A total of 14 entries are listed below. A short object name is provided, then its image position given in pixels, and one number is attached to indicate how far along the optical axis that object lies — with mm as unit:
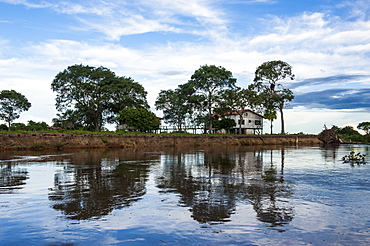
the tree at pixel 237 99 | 68562
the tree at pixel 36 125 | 73938
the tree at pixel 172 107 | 82656
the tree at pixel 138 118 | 65750
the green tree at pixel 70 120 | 68062
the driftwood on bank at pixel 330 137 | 73375
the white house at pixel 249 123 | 89062
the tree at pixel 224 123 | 84188
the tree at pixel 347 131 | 101625
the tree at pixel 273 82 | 73125
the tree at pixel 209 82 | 67812
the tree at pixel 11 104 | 74812
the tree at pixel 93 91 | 66062
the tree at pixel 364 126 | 104338
